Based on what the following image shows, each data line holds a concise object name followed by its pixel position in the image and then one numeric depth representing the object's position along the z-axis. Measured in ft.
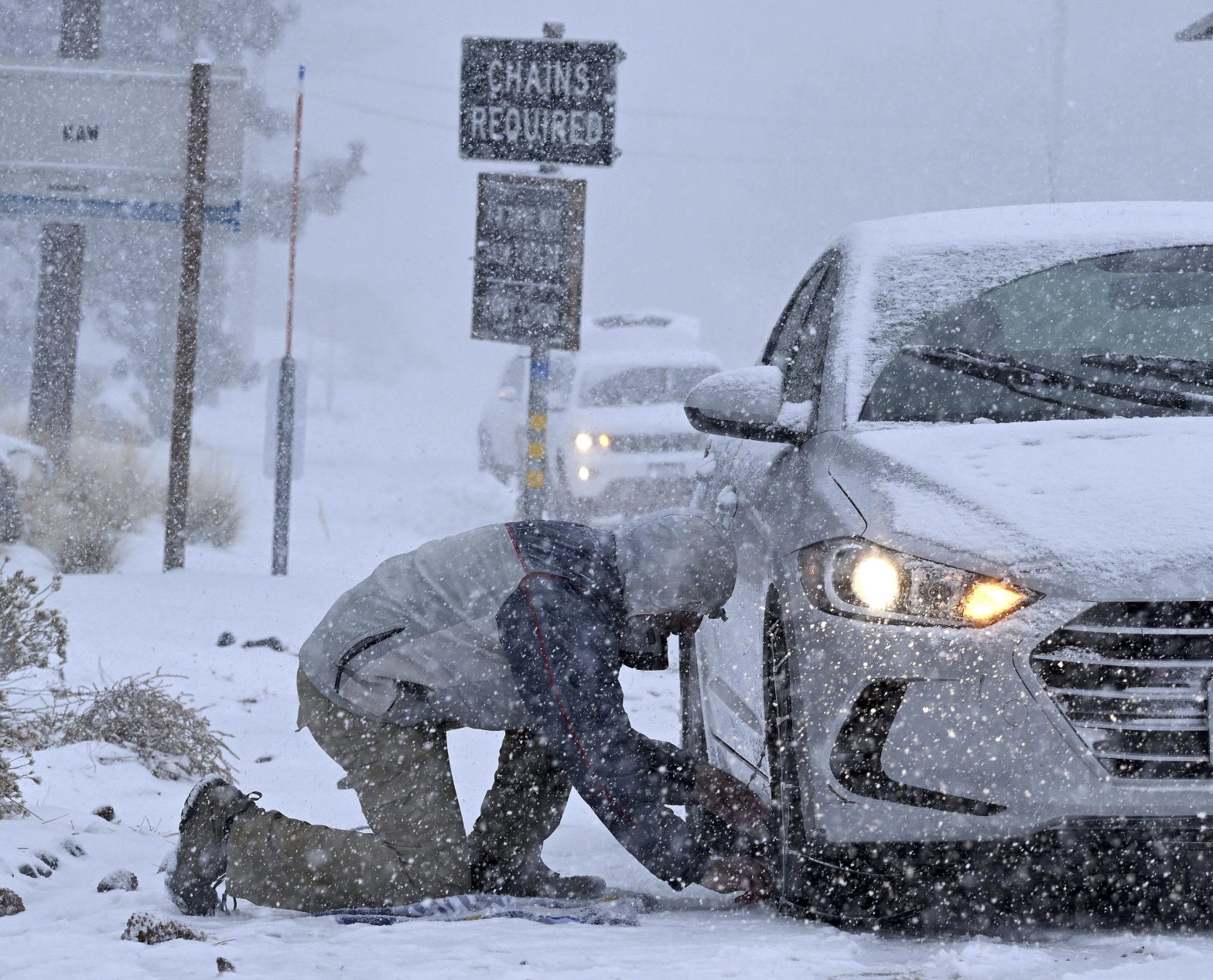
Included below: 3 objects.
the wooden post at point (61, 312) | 95.61
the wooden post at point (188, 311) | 70.64
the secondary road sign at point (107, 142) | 74.28
